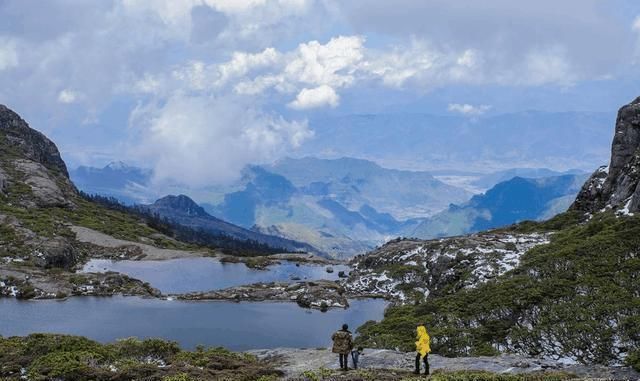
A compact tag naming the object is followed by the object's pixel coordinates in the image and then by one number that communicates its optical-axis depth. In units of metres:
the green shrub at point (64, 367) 32.94
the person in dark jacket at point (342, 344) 36.25
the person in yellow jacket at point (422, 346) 33.62
